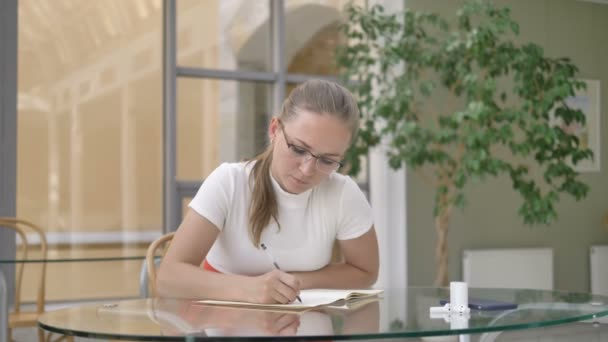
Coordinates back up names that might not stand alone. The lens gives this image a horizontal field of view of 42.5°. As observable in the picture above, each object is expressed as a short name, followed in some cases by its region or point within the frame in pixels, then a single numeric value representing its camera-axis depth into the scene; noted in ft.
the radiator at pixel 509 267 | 17.46
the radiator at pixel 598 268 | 19.48
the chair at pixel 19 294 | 10.77
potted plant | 14.21
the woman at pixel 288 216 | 6.01
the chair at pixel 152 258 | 7.68
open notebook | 5.27
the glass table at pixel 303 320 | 4.29
